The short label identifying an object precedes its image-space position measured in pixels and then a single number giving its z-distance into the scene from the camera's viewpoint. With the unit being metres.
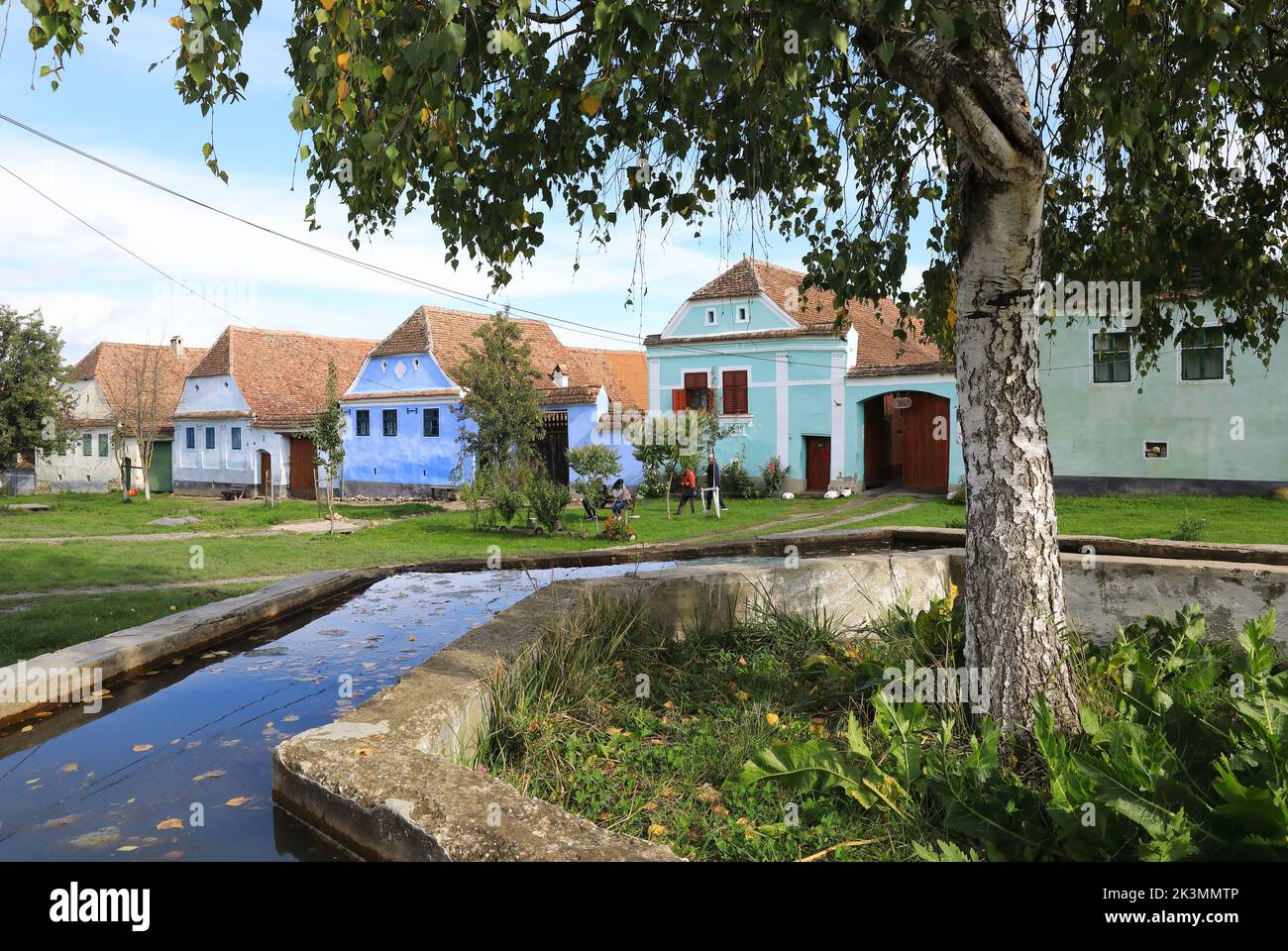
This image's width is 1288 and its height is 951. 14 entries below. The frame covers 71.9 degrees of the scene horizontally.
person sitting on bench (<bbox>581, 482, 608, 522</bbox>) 19.08
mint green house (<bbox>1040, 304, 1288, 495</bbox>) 20.92
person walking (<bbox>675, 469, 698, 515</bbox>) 22.94
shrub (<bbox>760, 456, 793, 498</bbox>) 27.83
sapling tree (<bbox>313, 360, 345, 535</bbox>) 23.12
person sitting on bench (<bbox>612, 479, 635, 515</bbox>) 18.77
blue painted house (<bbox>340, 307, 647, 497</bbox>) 29.44
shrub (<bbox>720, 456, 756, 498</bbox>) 28.00
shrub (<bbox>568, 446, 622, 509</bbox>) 23.95
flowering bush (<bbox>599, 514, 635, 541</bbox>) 16.82
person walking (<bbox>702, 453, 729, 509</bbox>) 22.22
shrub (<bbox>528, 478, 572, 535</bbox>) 17.44
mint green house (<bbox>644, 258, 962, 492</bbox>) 27.02
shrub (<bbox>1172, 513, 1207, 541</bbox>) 12.22
